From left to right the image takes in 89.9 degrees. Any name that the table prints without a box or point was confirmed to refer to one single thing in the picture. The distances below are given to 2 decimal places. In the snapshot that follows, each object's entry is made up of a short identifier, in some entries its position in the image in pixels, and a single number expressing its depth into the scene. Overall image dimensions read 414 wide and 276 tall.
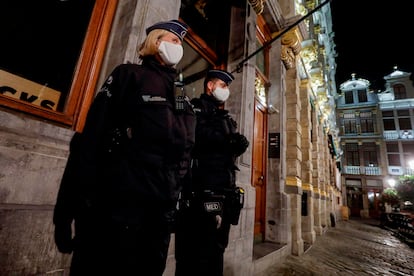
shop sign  1.51
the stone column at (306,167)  7.09
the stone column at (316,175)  8.91
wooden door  4.96
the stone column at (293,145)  5.80
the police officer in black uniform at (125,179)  1.09
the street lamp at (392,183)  22.32
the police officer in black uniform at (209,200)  2.04
